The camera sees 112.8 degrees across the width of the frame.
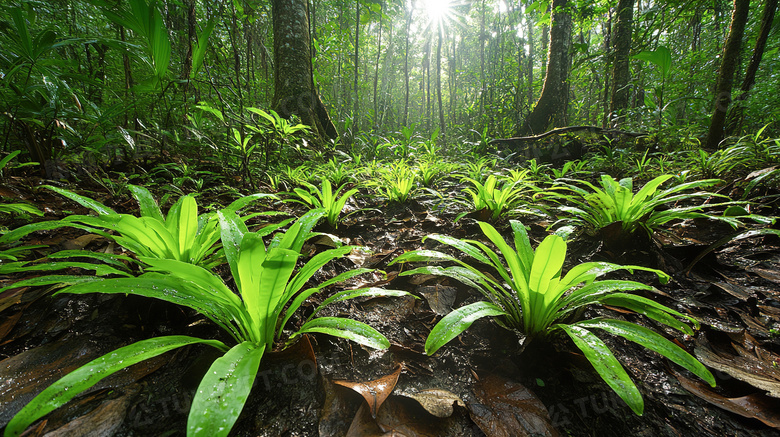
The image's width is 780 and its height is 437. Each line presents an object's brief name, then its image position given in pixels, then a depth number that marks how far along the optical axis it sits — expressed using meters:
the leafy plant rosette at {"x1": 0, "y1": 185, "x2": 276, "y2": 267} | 0.91
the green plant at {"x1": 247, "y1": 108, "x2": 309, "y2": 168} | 2.74
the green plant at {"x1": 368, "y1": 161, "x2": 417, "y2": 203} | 2.54
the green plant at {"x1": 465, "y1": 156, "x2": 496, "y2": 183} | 3.21
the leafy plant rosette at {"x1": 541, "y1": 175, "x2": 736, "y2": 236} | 1.38
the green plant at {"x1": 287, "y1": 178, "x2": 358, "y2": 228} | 1.81
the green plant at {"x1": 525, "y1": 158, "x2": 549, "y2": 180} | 3.25
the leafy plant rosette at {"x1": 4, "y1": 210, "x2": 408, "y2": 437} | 0.47
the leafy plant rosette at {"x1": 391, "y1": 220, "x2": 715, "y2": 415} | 0.63
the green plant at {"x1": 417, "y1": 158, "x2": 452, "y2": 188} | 3.15
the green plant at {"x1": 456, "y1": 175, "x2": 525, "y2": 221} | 1.95
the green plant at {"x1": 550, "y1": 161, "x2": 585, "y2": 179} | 3.15
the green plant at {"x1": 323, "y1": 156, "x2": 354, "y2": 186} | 3.04
